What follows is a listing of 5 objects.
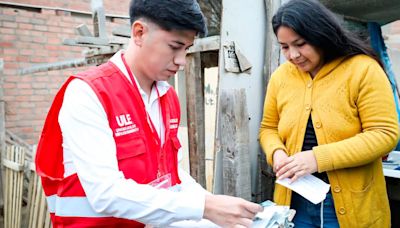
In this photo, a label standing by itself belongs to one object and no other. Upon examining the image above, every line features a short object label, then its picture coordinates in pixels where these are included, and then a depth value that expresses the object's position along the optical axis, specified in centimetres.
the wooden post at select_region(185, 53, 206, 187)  235
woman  152
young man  102
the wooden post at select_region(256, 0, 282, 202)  231
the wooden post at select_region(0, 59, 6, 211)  443
